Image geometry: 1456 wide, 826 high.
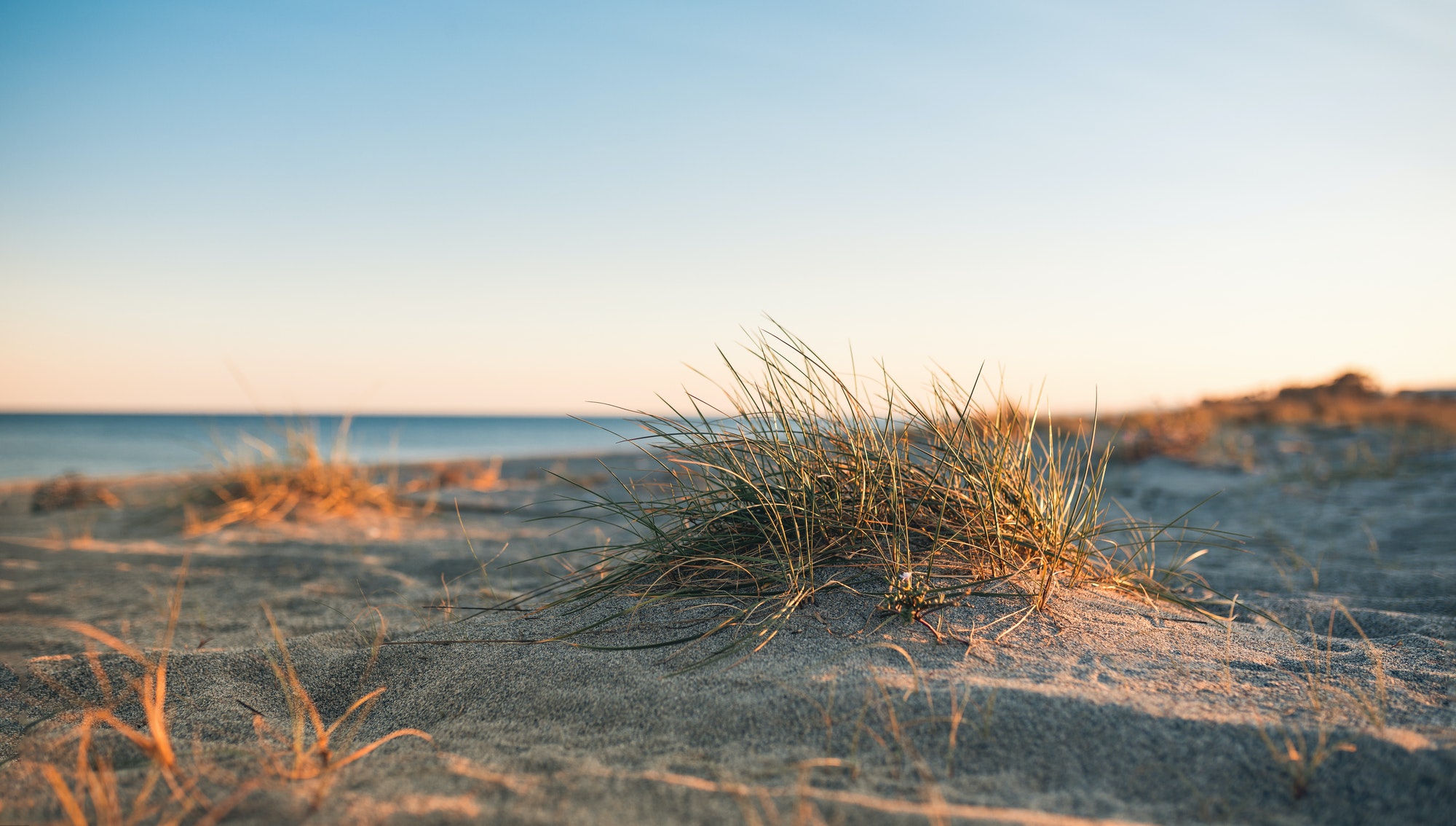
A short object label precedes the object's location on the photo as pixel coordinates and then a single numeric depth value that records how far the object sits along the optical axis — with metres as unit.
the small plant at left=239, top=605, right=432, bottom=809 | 1.16
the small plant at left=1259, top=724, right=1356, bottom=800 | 1.10
